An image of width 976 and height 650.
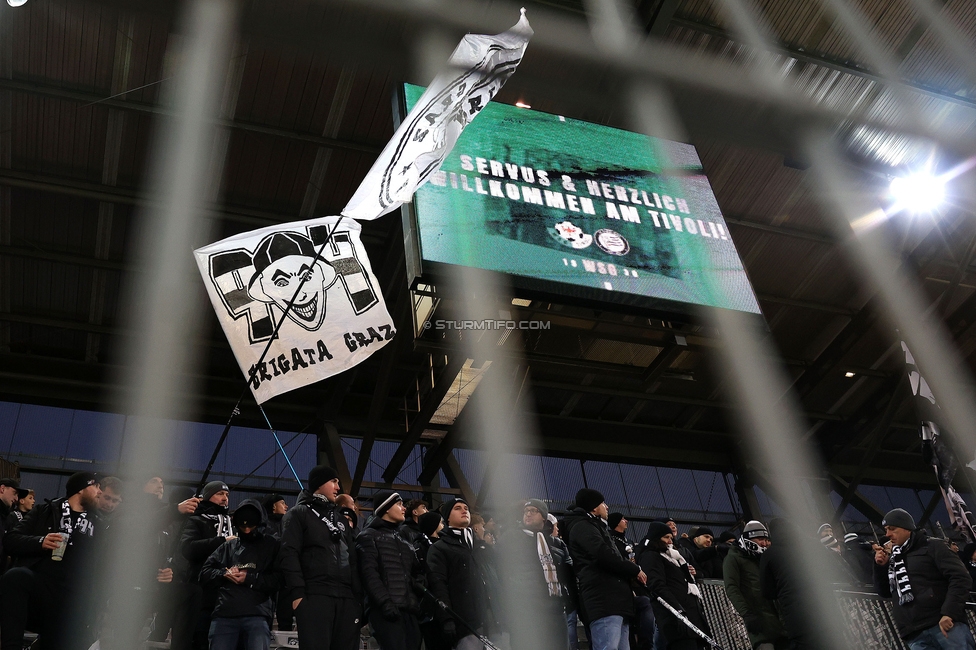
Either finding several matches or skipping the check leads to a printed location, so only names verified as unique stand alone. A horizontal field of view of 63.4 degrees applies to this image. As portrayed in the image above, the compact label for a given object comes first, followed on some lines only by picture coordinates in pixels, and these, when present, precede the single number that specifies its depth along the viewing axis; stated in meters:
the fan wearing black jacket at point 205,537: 5.27
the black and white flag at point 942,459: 8.83
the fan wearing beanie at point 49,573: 4.61
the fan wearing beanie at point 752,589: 6.53
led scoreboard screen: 6.82
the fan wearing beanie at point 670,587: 6.17
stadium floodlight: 5.92
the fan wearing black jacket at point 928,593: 5.41
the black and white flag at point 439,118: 3.88
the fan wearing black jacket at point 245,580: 4.96
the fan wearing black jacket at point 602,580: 5.55
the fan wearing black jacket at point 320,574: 4.84
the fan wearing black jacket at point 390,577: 5.15
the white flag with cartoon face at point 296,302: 5.70
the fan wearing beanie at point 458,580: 5.50
